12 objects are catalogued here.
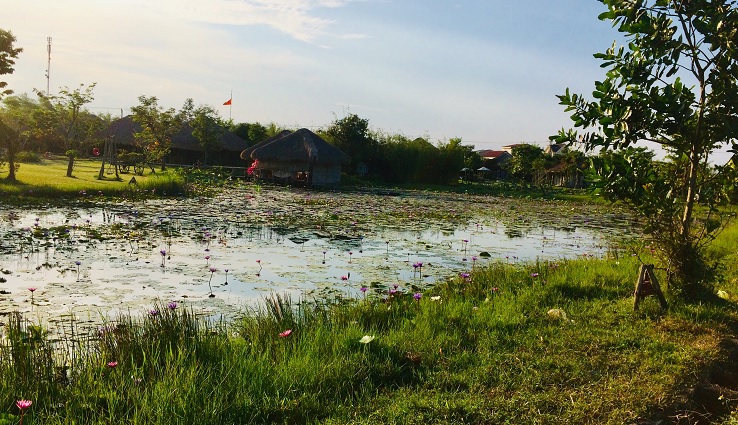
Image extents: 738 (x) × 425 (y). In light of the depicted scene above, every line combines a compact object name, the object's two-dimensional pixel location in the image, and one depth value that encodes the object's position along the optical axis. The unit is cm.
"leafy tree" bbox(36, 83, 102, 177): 2238
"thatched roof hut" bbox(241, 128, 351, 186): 3053
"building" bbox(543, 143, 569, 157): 6229
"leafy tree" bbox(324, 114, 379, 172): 3862
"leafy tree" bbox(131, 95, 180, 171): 3150
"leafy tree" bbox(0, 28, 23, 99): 1617
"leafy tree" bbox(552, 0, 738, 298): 493
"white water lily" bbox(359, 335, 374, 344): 387
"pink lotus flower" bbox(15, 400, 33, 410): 220
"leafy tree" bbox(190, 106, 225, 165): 3556
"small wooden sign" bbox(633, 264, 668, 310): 504
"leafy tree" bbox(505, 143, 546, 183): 4309
